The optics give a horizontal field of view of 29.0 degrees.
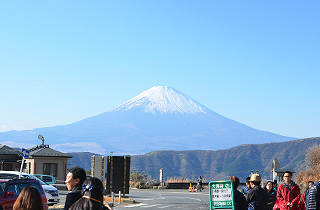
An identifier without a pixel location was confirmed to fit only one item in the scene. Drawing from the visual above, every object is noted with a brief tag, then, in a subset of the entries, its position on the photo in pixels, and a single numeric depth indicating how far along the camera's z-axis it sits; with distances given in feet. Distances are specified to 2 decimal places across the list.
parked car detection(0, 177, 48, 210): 56.80
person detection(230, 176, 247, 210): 35.14
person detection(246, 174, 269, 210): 37.68
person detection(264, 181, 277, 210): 50.72
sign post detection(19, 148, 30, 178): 90.37
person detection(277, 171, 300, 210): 45.93
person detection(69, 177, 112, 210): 20.70
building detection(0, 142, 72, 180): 172.86
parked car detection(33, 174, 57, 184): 146.94
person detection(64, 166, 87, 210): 26.83
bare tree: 136.71
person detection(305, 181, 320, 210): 35.24
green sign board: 37.05
